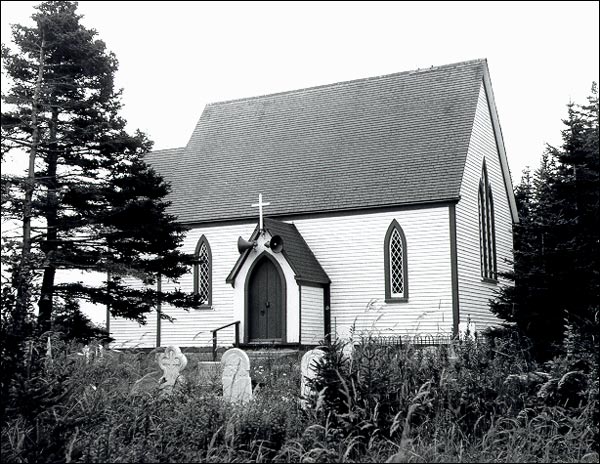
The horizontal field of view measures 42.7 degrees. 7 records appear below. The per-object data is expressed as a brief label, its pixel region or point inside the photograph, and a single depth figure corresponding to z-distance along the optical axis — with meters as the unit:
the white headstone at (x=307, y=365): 10.23
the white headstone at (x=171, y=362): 12.74
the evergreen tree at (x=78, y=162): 18.94
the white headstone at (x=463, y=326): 19.06
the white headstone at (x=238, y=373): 11.35
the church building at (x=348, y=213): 23.39
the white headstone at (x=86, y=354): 12.24
